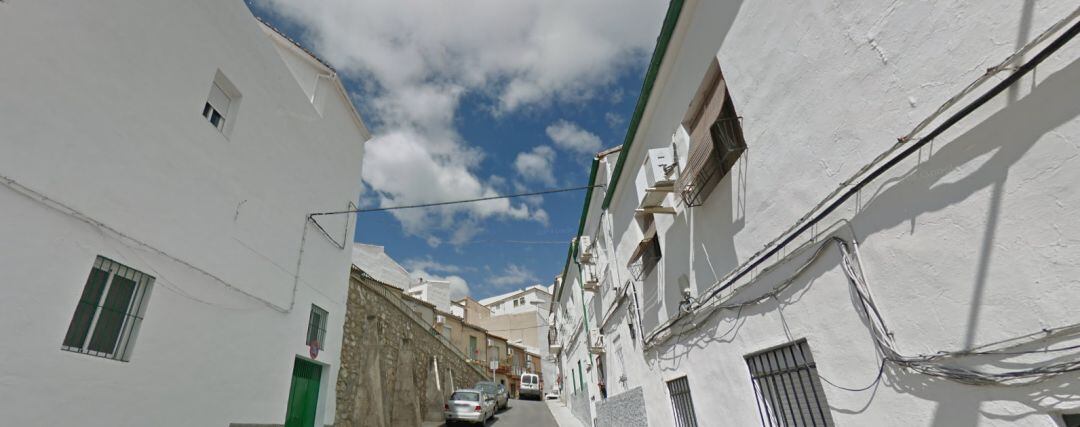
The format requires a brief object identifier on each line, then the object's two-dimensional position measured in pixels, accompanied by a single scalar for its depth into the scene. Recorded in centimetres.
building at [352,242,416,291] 2656
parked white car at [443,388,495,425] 1428
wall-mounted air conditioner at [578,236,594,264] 1308
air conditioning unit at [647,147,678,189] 540
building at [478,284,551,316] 4792
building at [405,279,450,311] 3634
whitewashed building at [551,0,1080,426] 199
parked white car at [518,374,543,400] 3015
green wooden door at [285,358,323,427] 762
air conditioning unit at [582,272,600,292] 1223
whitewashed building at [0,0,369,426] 367
